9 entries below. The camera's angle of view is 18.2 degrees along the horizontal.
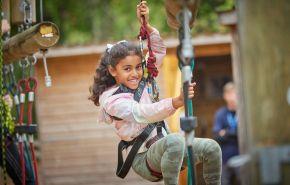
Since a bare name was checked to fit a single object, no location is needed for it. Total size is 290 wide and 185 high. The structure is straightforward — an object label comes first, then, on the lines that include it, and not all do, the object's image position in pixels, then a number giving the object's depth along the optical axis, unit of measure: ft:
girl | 19.14
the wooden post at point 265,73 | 12.60
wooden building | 57.45
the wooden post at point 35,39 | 21.56
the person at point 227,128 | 42.64
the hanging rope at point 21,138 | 25.20
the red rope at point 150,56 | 21.37
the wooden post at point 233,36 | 47.40
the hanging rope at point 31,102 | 24.96
